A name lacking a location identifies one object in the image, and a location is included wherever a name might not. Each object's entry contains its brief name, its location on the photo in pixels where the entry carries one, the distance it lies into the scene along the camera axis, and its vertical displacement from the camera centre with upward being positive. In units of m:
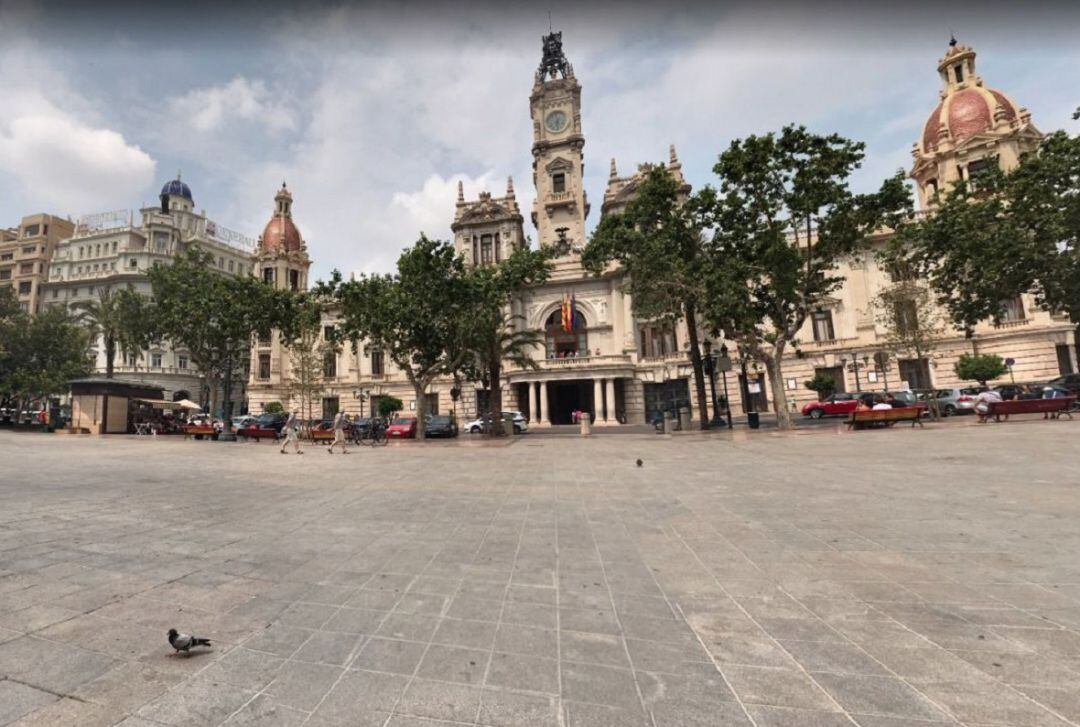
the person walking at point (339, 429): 19.48 -0.12
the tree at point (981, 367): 33.09 +1.43
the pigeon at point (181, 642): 2.99 -1.26
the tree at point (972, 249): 22.14 +6.65
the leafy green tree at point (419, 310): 25.64 +5.90
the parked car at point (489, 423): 33.81 -0.46
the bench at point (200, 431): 28.25 +0.19
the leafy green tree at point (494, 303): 26.28 +6.20
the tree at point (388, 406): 47.03 +1.59
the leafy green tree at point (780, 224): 22.30 +8.29
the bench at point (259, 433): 29.48 -0.14
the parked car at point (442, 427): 30.78 -0.43
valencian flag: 45.41 +9.27
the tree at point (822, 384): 36.97 +1.07
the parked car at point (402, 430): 30.77 -0.50
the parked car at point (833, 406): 31.05 -0.58
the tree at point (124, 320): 44.34 +10.71
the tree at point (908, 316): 25.52 +4.13
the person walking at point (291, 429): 18.65 -0.01
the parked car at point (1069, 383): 26.78 +0.06
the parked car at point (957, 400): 27.73 -0.56
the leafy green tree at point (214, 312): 31.11 +7.76
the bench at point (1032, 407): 19.83 -0.85
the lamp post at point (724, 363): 24.05 +1.98
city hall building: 37.50 +7.28
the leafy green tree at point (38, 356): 37.00 +7.12
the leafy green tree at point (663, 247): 25.48 +8.67
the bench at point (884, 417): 20.28 -0.95
